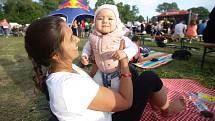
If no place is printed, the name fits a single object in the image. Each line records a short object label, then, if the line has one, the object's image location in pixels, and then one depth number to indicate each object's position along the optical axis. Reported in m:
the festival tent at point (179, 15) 18.59
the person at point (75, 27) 13.01
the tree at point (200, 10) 63.17
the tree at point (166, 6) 86.78
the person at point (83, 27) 14.01
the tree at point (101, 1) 45.96
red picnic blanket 1.87
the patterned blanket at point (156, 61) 4.40
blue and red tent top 12.28
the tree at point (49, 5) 49.49
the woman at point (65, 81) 0.99
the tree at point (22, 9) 36.06
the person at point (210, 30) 3.50
